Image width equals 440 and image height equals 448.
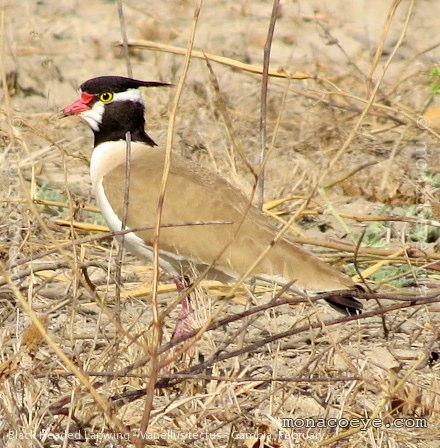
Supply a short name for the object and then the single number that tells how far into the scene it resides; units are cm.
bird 907
